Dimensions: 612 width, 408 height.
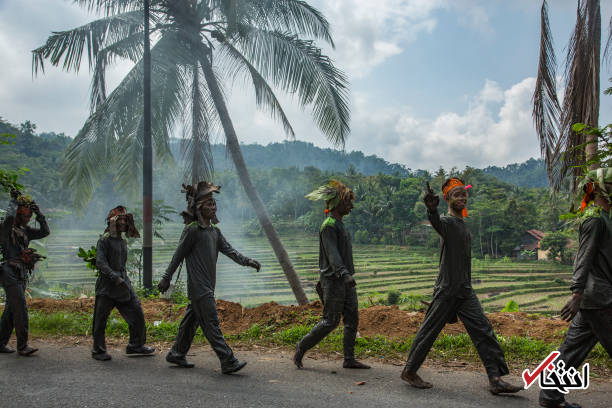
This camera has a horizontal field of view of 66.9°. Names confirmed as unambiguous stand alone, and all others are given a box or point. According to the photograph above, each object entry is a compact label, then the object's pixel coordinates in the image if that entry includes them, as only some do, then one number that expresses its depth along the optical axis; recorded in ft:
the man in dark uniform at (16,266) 17.99
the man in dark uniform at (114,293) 17.72
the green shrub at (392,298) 50.68
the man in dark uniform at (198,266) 15.83
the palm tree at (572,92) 21.48
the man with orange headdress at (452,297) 13.47
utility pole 28.58
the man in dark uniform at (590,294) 11.63
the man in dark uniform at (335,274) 15.47
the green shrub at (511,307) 26.37
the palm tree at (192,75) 31.81
